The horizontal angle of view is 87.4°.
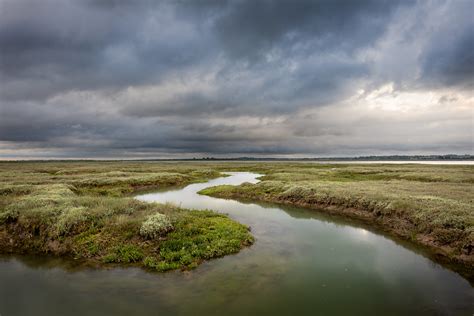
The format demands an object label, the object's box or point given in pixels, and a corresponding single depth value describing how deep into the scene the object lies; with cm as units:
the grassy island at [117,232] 1503
